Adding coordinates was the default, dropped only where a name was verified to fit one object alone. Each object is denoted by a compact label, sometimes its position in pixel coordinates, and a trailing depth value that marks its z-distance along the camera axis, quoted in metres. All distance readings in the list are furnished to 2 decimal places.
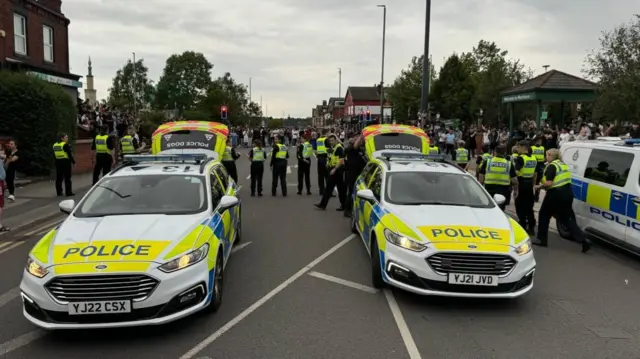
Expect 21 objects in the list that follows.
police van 8.00
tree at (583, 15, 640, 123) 18.27
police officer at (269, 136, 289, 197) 14.92
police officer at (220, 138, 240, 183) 14.44
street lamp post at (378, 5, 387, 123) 35.59
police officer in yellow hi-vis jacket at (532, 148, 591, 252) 8.64
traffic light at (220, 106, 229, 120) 35.45
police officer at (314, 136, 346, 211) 12.62
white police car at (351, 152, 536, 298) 5.58
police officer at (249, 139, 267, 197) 14.88
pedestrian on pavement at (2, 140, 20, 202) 13.11
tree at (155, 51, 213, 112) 89.00
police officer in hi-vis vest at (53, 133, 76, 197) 14.09
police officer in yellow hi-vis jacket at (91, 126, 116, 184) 15.06
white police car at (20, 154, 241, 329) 4.65
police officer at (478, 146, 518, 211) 9.85
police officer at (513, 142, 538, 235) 9.70
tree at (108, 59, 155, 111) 103.75
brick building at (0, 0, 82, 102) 22.25
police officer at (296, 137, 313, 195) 15.27
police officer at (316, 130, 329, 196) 14.72
